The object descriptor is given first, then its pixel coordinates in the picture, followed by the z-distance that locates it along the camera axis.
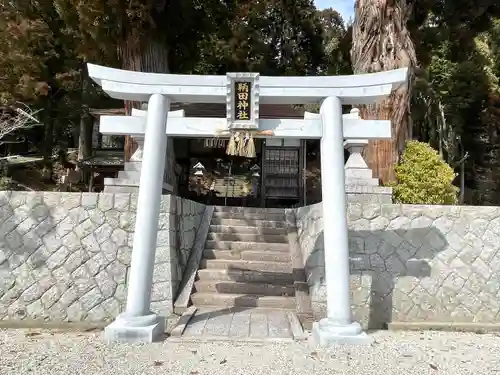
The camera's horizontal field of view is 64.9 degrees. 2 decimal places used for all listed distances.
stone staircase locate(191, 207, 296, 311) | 6.29
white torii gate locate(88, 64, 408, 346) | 4.92
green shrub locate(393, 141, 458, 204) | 7.58
